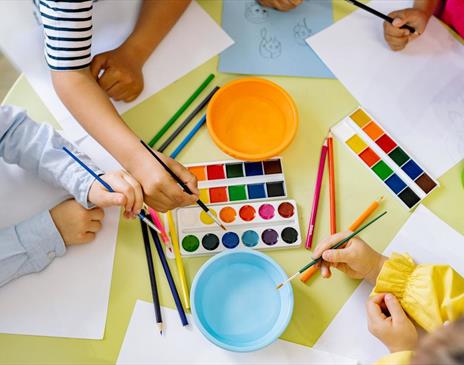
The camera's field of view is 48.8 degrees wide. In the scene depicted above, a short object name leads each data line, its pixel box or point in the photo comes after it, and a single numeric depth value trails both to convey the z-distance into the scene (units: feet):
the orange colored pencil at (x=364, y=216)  2.71
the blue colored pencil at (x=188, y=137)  2.82
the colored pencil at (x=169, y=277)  2.53
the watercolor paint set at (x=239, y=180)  2.76
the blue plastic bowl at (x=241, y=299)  2.44
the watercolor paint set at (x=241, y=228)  2.67
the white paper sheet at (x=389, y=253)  2.52
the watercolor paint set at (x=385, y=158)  2.76
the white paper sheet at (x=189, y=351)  2.49
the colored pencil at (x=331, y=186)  2.70
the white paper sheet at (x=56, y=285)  2.53
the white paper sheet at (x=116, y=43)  2.88
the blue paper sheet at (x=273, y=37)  3.01
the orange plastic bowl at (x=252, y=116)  2.81
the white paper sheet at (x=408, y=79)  2.85
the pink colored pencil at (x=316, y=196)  2.67
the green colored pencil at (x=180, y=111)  2.84
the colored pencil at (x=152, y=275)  2.53
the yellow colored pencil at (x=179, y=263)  2.57
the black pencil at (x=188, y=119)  2.83
